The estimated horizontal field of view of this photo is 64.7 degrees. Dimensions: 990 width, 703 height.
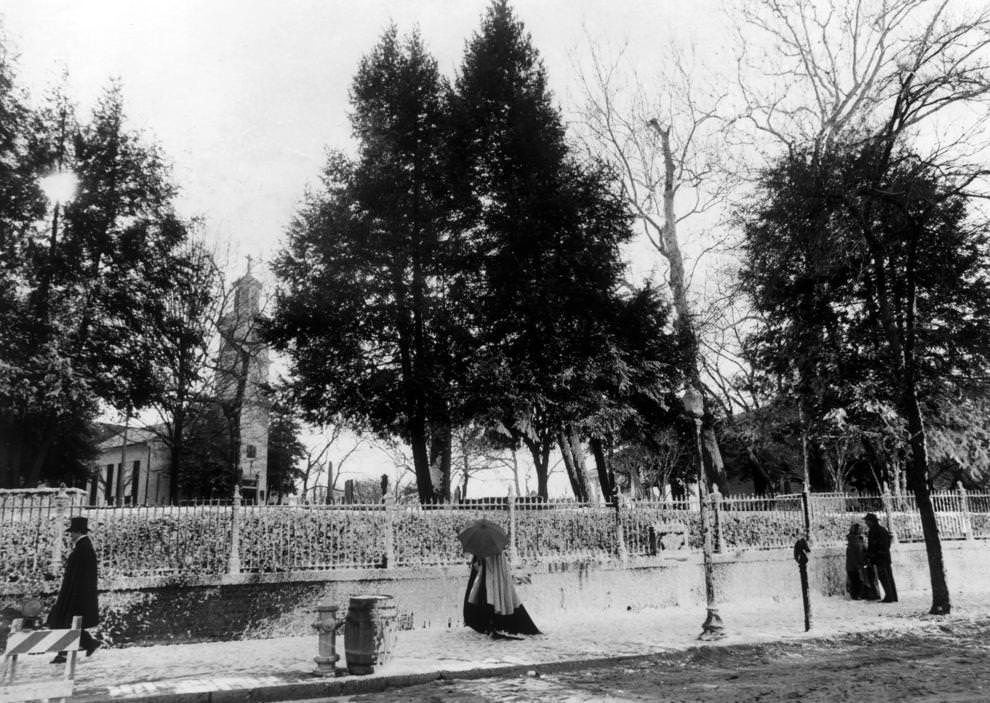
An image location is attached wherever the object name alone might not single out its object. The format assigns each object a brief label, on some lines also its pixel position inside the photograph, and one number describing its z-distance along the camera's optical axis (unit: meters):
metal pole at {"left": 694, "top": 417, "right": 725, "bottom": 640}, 11.95
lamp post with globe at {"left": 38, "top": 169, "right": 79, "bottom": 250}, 23.48
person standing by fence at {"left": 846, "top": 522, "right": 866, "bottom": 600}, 16.75
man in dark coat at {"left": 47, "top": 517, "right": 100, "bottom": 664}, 9.93
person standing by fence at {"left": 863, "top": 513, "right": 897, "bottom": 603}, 16.28
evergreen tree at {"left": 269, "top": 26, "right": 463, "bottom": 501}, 23.34
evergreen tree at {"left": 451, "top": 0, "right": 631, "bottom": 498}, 23.16
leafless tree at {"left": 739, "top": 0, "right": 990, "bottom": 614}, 14.17
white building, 30.72
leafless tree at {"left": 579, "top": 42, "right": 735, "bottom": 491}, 27.98
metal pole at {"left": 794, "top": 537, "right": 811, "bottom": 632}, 12.20
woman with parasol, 11.85
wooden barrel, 9.26
